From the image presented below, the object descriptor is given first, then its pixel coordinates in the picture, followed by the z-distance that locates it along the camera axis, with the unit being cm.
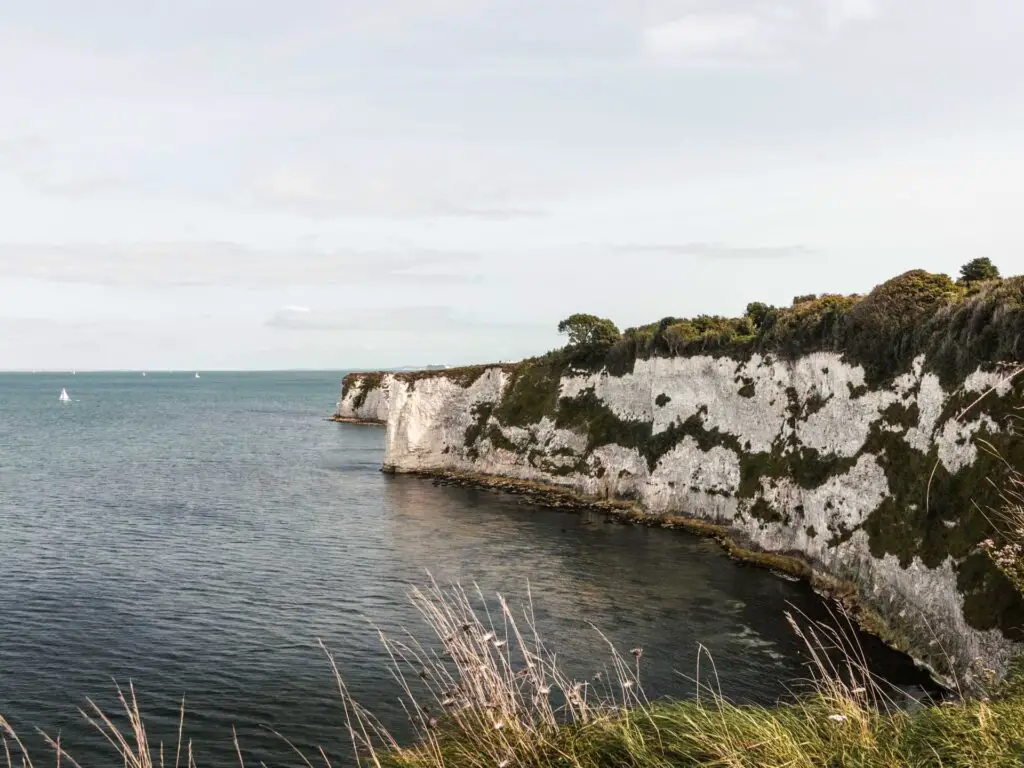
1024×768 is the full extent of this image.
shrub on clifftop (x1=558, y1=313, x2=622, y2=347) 12212
